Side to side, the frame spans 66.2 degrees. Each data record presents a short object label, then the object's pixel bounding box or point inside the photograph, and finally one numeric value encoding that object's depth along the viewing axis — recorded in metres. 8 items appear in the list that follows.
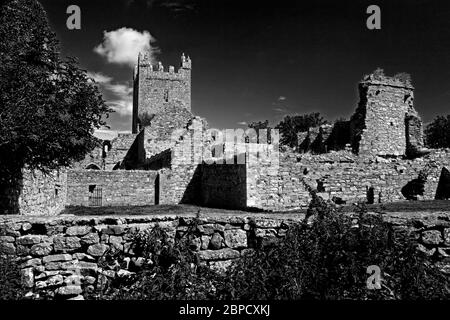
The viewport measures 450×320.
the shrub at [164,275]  4.72
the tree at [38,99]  7.00
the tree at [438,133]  53.22
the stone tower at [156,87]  54.97
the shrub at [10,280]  4.52
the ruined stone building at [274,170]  15.84
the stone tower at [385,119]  22.53
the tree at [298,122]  68.96
